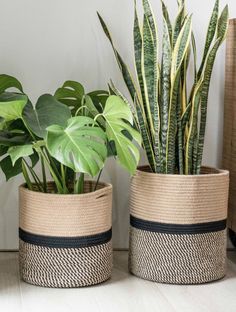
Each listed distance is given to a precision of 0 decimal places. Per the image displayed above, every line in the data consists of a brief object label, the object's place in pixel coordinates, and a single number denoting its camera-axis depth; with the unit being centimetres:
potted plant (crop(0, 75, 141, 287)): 193
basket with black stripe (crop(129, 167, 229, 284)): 211
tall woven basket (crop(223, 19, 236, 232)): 237
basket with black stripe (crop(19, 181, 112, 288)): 206
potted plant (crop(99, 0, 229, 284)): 211
